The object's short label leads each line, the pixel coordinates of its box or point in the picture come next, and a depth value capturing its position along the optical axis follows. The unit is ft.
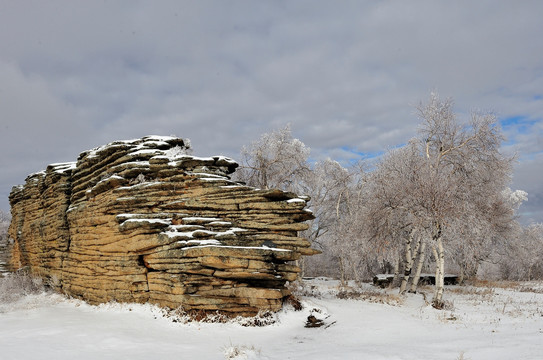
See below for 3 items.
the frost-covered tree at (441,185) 49.11
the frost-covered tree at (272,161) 81.76
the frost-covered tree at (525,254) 85.97
